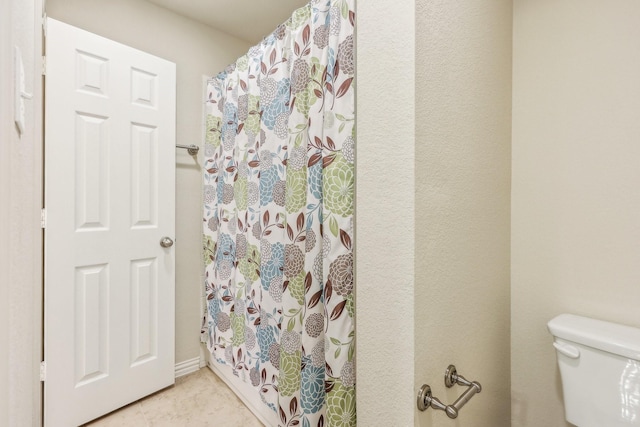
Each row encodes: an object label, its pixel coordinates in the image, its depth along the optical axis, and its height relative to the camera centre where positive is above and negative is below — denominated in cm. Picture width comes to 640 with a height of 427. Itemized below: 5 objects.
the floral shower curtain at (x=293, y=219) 98 -3
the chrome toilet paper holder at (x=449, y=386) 67 -45
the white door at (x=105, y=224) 141 -7
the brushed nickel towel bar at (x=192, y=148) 191 +42
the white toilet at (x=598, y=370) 80 -46
